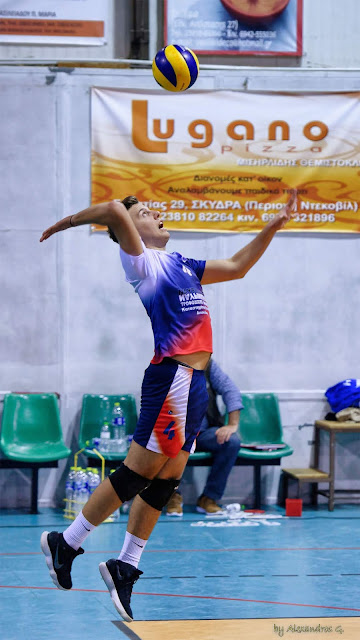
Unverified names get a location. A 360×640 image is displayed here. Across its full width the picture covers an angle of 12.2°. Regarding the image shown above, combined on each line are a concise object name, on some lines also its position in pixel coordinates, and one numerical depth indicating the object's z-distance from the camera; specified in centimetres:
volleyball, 1215
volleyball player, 858
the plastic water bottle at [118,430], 1623
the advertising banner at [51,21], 1714
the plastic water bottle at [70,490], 1604
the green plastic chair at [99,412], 1677
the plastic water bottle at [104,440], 1610
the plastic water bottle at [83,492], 1592
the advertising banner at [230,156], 1707
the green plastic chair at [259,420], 1714
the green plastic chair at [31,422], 1642
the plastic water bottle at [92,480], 1597
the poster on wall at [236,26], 1725
